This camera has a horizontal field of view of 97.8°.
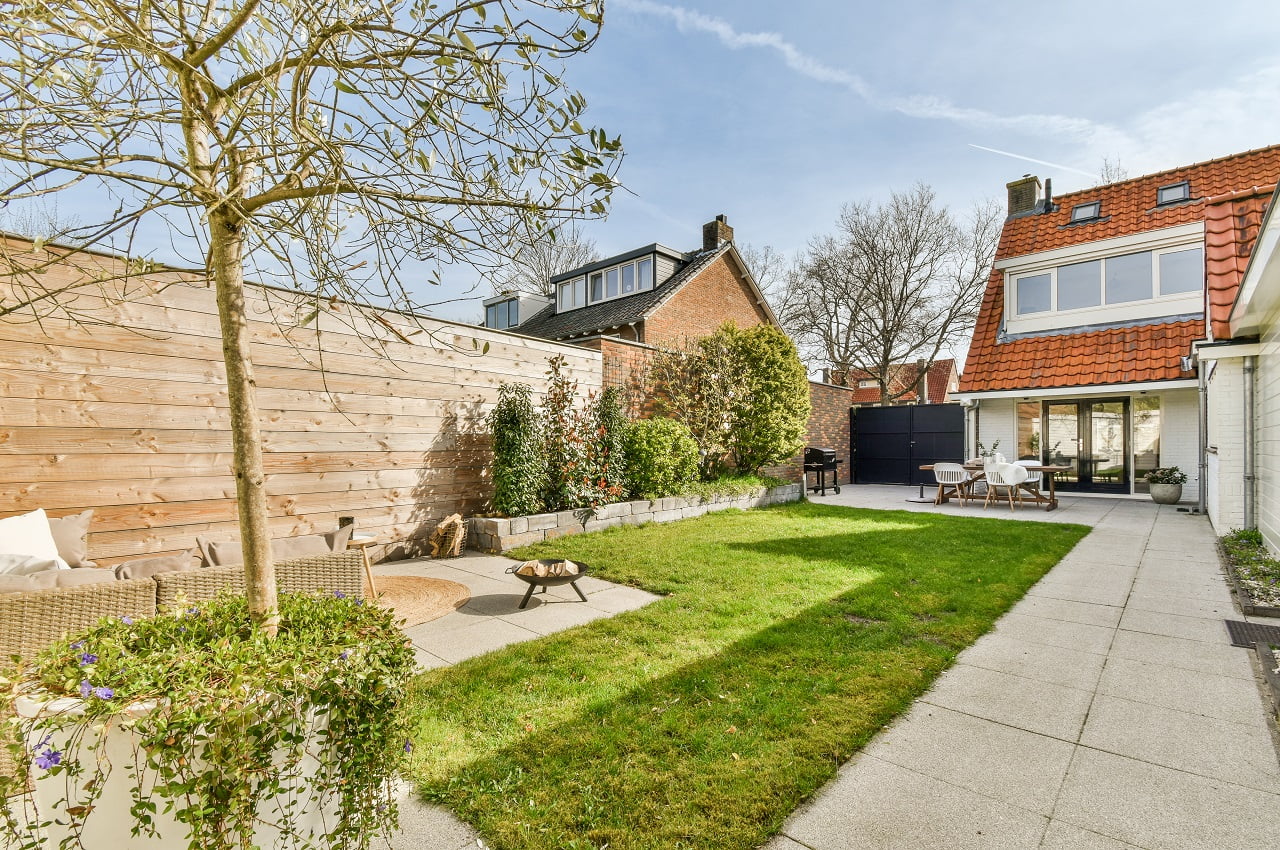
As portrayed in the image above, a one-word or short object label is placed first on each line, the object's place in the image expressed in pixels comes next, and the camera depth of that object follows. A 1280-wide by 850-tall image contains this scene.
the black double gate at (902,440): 14.91
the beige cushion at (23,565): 2.64
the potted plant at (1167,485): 10.41
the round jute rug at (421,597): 4.31
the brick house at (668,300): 15.27
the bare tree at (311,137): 1.63
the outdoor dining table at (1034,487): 10.13
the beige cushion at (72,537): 3.51
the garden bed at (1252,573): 4.29
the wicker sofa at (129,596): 2.12
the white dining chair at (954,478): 10.75
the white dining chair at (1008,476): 10.05
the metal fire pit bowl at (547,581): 4.36
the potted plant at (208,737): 1.30
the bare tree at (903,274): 21.03
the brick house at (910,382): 23.70
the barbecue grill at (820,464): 13.28
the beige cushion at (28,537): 3.14
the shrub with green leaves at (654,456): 8.54
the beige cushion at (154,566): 2.86
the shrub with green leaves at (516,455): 6.69
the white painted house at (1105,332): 10.94
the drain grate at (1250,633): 3.65
